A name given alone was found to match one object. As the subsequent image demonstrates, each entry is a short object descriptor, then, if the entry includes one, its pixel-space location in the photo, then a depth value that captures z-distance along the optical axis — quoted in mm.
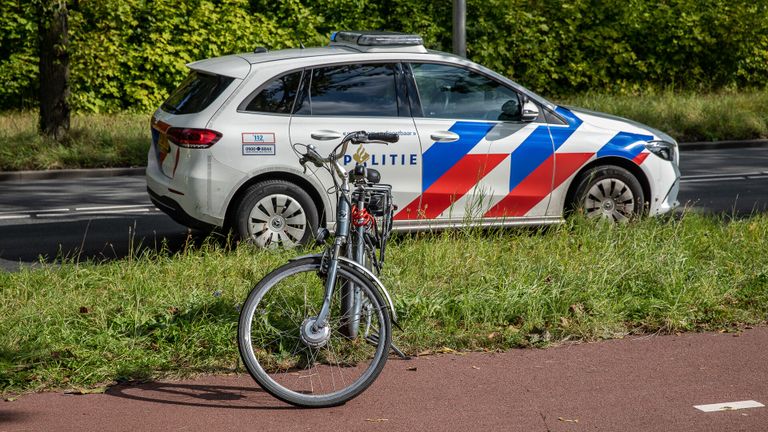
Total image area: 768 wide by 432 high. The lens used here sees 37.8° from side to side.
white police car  8562
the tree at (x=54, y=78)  15398
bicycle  5203
